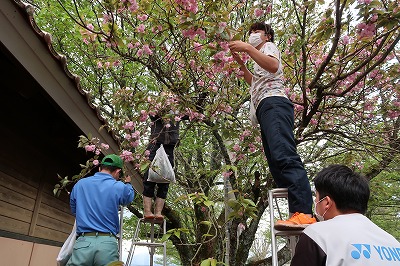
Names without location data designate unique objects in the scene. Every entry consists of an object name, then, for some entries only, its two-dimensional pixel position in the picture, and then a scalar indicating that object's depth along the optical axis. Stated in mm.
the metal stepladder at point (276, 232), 2102
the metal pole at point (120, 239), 3387
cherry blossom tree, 3025
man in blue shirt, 2916
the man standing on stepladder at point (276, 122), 2215
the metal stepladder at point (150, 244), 3680
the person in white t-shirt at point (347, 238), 1371
